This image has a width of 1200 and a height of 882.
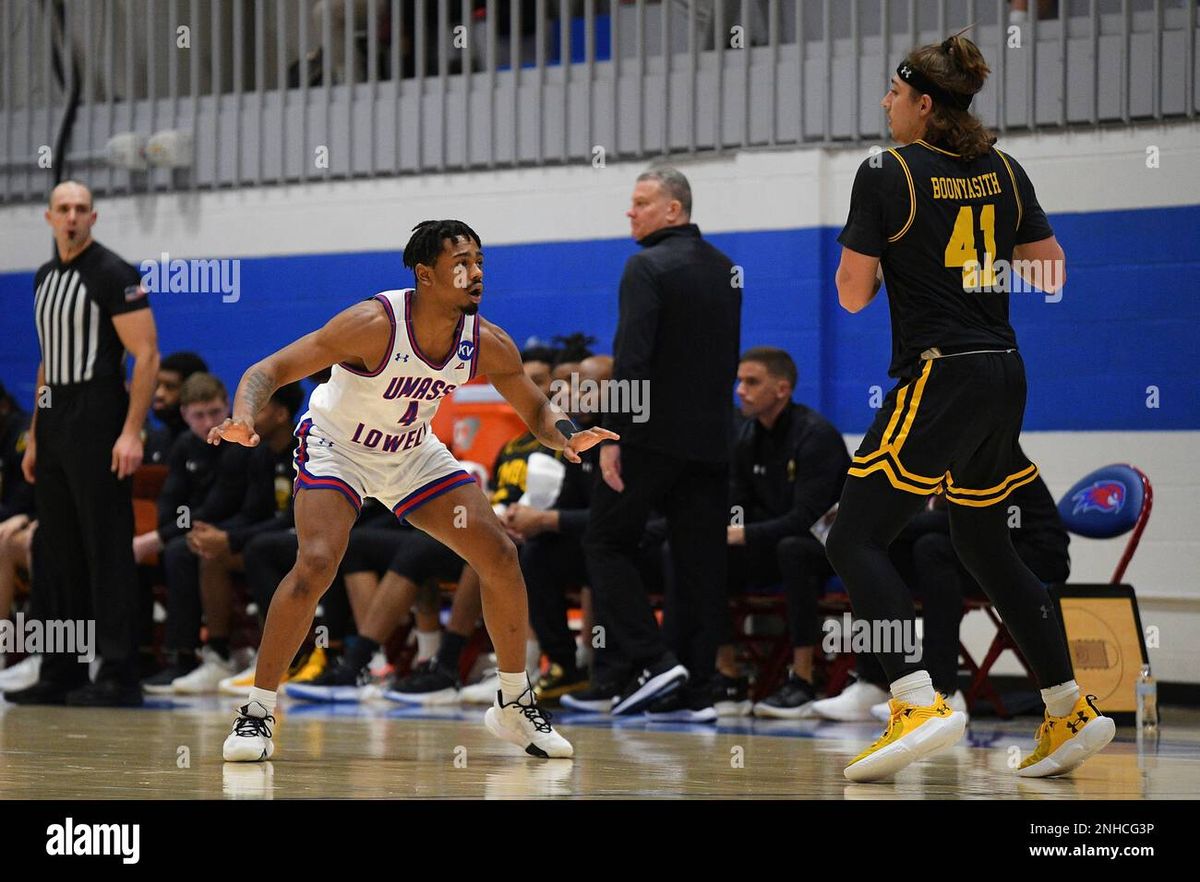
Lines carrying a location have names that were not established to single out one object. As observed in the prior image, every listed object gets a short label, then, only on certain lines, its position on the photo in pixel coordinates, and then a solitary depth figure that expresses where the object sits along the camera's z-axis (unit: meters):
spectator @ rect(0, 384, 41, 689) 8.35
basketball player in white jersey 4.83
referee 7.10
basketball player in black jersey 4.36
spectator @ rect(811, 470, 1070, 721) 6.52
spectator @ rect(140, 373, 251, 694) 8.21
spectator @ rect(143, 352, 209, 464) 8.85
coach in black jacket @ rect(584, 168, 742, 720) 6.62
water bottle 6.27
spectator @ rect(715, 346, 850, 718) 6.95
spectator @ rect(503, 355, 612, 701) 7.33
